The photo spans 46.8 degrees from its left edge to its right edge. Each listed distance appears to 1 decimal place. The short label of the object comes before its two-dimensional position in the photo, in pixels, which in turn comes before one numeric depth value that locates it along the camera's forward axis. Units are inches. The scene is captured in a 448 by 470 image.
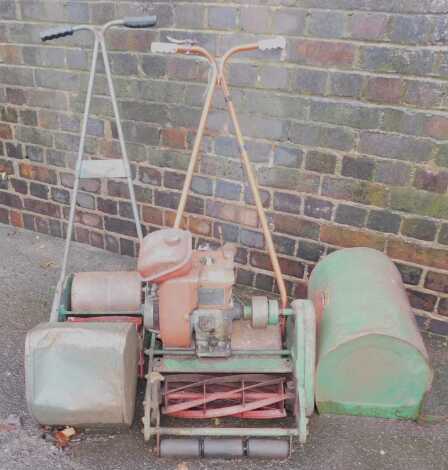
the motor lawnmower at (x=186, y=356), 93.4
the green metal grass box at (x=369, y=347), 96.0
